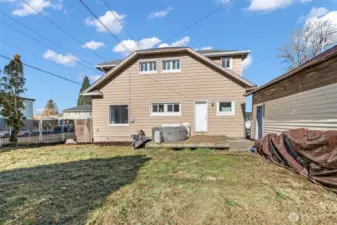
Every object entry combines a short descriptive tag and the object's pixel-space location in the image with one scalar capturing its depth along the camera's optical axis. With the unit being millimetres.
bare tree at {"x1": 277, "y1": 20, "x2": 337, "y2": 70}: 20062
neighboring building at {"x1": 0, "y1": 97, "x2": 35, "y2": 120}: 26839
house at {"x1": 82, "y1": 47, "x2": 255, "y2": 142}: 10844
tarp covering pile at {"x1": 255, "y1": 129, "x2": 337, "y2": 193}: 3965
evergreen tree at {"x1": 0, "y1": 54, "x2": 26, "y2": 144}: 10984
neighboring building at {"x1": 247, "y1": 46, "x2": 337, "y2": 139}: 4863
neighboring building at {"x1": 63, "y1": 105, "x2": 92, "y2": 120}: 27977
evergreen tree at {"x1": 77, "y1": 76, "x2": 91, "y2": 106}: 47088
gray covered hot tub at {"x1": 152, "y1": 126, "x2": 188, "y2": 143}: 9016
